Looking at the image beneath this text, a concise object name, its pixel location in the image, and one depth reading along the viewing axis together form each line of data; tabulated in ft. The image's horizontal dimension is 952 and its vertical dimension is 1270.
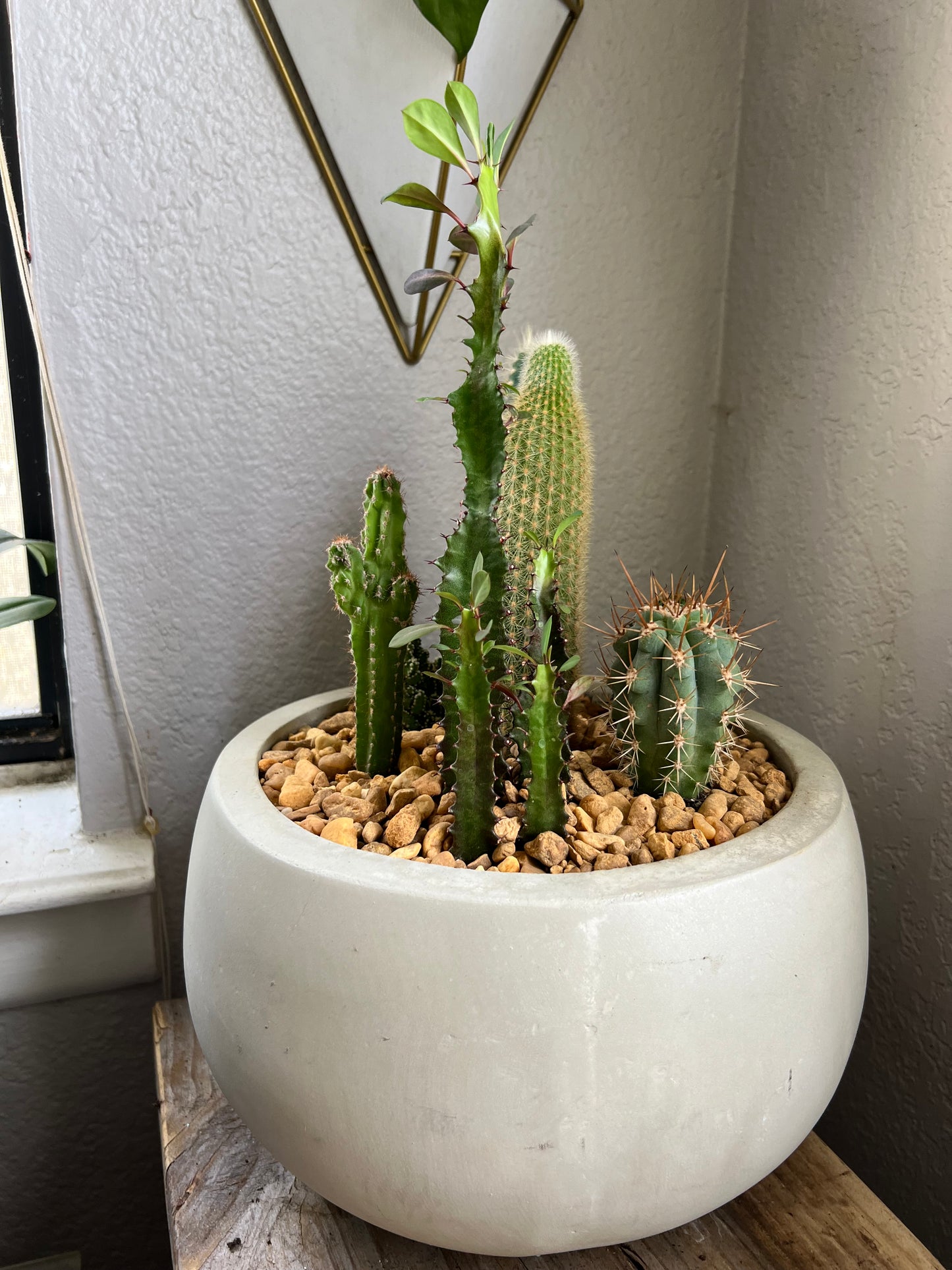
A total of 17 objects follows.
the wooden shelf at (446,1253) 1.97
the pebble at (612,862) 1.85
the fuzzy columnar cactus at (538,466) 2.30
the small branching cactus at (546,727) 1.86
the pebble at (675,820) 2.07
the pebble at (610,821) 2.05
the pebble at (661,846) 1.90
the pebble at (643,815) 2.06
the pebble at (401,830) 1.96
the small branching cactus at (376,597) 2.25
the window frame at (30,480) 2.84
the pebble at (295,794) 2.11
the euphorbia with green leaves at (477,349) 1.81
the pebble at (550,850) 1.88
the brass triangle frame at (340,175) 2.56
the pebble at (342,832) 1.92
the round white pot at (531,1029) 1.58
